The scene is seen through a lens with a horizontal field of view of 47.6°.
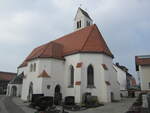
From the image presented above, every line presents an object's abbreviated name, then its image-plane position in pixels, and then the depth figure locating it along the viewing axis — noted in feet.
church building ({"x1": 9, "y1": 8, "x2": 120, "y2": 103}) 86.07
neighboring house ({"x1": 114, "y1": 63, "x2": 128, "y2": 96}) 154.87
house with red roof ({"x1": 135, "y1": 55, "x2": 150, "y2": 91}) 73.36
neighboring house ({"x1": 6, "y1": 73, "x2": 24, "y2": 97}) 148.05
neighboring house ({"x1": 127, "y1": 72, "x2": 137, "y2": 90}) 171.53
